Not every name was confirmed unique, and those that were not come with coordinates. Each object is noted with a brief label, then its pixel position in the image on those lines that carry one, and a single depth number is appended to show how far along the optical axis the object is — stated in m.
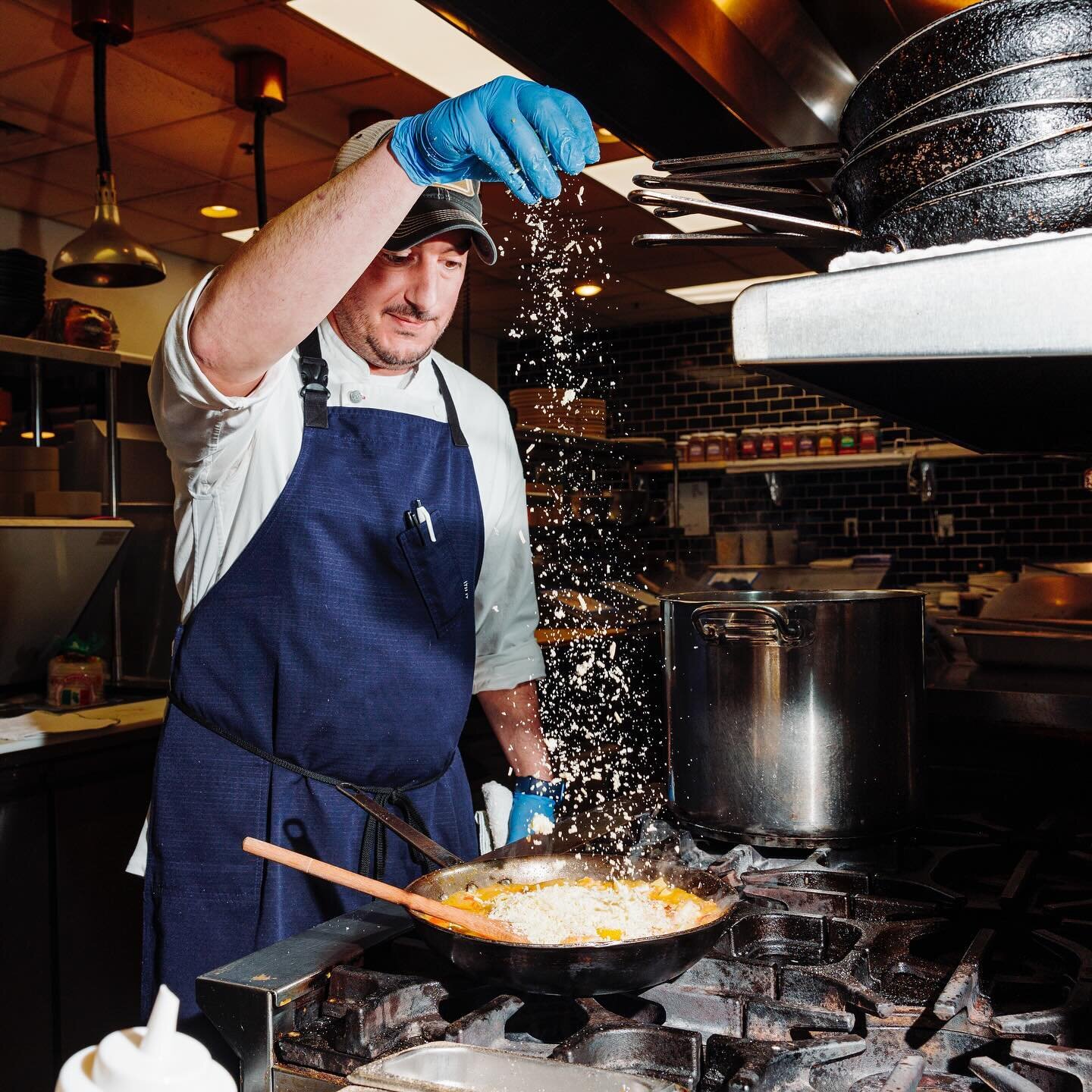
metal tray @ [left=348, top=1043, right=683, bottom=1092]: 0.65
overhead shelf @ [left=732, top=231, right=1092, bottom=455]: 0.57
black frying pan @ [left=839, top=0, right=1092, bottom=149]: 0.66
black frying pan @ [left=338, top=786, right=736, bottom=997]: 0.77
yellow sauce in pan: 0.91
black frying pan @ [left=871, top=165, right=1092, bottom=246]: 0.67
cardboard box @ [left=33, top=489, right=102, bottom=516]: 3.86
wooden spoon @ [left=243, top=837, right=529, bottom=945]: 0.86
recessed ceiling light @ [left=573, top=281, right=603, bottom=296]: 6.61
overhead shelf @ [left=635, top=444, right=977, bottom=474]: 6.26
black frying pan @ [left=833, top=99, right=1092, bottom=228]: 0.66
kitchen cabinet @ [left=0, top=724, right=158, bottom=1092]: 2.70
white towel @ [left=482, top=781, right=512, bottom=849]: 1.79
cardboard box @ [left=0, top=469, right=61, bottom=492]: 4.02
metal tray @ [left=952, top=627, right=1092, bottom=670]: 1.87
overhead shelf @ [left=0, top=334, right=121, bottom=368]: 3.58
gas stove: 0.70
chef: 1.57
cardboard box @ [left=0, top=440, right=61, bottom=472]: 4.07
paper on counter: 2.86
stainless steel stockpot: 1.17
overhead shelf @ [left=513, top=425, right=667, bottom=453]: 6.17
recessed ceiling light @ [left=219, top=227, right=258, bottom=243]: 5.68
